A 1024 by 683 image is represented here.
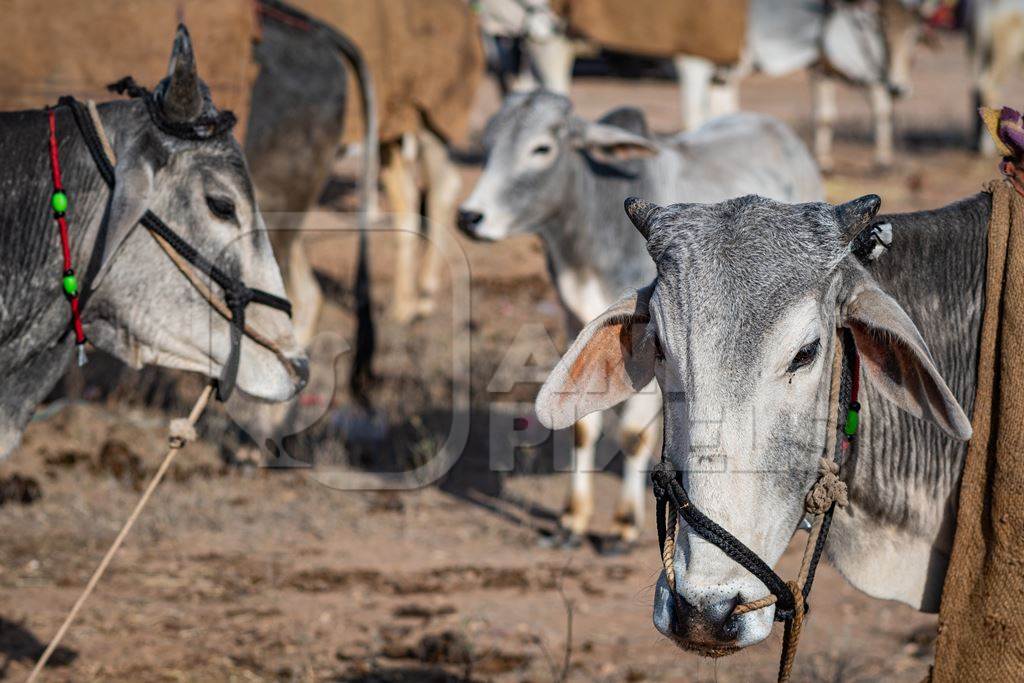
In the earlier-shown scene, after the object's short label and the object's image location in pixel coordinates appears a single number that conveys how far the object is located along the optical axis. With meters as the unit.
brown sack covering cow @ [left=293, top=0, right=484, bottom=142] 14.19
